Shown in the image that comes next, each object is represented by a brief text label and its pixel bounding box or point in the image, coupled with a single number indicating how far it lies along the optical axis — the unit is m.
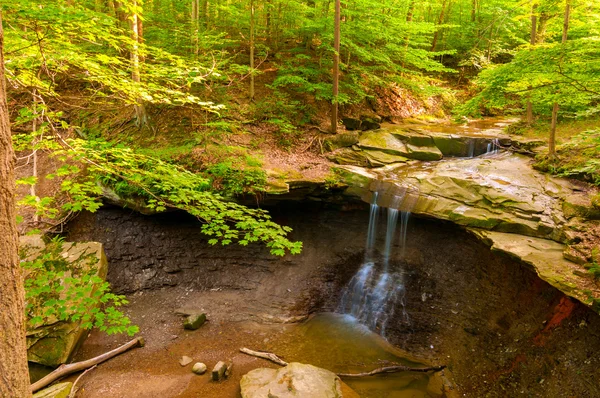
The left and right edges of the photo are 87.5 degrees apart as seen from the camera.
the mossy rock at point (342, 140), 11.13
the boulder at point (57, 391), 5.28
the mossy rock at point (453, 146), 11.39
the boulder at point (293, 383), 5.38
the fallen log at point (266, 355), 6.67
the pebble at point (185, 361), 6.58
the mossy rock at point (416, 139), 11.46
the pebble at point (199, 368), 6.27
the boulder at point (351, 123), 12.08
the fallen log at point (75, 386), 5.47
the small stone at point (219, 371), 6.09
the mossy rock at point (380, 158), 10.40
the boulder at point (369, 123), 12.30
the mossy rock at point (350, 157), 10.37
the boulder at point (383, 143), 11.04
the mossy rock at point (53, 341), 6.20
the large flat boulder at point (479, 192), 7.21
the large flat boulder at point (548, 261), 5.34
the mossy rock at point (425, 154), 11.02
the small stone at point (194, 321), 7.63
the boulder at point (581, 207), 6.66
